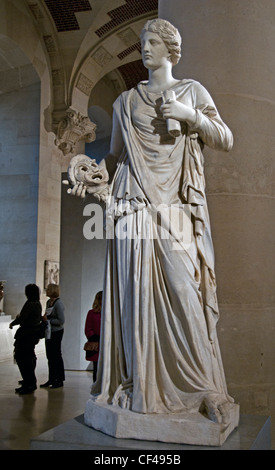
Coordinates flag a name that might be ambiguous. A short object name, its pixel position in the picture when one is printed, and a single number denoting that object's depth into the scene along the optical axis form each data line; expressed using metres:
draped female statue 2.88
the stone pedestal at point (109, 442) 2.63
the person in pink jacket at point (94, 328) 6.73
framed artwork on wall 12.87
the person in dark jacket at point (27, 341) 7.43
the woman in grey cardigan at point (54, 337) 7.68
